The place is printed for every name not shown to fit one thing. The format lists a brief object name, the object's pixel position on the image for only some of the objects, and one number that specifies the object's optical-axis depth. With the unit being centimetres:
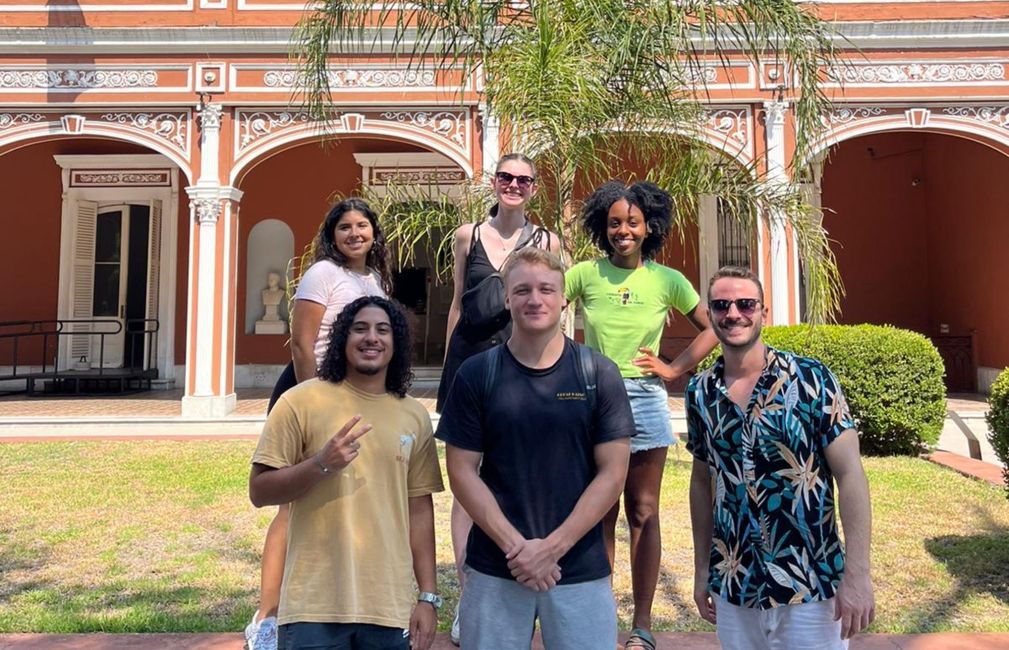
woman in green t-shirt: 266
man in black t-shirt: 183
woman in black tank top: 277
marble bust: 1286
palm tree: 439
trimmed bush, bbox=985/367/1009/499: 388
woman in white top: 262
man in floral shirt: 178
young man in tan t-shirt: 188
